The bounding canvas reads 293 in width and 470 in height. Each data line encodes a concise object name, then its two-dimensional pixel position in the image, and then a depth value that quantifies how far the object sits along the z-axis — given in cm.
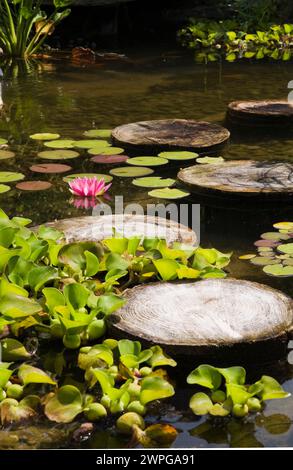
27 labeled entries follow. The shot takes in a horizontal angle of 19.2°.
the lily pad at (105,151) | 489
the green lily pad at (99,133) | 529
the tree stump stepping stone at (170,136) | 489
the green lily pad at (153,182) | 432
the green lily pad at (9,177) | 442
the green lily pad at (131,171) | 452
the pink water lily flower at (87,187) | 422
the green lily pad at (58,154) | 483
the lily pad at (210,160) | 466
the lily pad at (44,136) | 524
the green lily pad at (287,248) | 350
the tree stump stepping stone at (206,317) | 262
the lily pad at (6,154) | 485
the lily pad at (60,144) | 503
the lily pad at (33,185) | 434
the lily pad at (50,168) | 459
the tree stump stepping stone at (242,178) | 400
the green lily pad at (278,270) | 332
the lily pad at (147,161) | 466
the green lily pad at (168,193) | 415
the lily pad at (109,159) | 475
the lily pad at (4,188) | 425
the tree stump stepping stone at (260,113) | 564
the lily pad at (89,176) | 446
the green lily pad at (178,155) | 473
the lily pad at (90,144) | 503
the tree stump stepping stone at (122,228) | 346
